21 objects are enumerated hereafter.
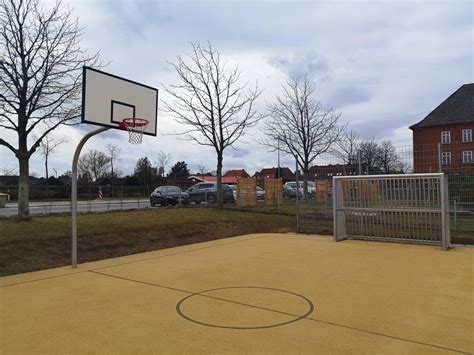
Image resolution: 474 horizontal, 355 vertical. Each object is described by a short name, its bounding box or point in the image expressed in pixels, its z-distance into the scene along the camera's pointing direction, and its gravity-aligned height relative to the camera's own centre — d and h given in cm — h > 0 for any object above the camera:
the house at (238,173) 8774 +414
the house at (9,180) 5628 +199
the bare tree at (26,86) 1189 +308
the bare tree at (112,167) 7006 +434
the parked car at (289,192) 3051 -5
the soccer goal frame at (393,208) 992 -43
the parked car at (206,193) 2720 -2
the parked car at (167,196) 2792 -21
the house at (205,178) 6446 +229
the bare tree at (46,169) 5928 +342
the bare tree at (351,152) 1350 +287
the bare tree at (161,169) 7662 +430
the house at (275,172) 8831 +424
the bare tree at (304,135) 2805 +372
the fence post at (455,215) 1205 -72
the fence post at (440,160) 1066 +76
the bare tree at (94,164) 7044 +492
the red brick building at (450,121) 5619 +935
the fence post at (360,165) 1189 +71
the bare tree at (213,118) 1948 +339
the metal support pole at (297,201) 1290 -30
